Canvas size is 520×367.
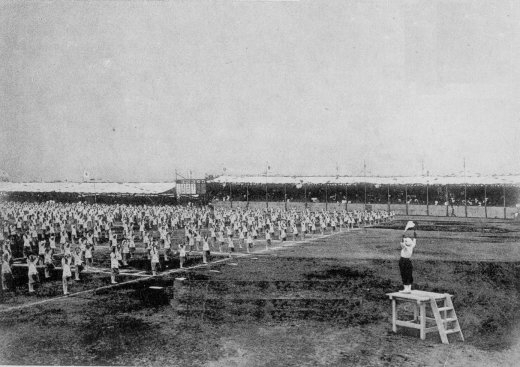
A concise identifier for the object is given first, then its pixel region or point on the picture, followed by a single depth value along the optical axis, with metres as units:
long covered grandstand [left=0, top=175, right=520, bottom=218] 51.03
